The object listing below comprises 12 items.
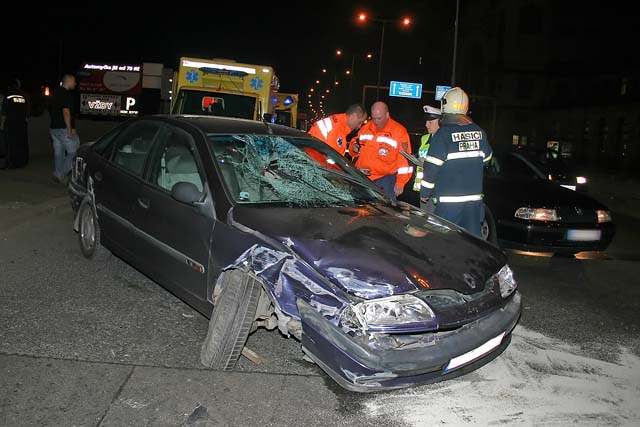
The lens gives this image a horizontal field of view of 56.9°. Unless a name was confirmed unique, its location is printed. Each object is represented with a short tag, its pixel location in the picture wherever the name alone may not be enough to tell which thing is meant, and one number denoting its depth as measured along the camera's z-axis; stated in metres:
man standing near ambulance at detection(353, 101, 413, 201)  6.79
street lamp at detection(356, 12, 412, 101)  27.50
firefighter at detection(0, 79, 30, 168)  10.70
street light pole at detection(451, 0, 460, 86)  23.67
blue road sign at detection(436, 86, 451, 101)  31.64
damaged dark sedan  3.06
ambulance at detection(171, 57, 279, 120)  10.56
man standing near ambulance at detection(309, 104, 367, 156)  6.84
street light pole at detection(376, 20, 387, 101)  30.02
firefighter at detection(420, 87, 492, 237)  5.27
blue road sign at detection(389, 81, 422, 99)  38.91
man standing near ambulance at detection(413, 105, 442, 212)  5.99
